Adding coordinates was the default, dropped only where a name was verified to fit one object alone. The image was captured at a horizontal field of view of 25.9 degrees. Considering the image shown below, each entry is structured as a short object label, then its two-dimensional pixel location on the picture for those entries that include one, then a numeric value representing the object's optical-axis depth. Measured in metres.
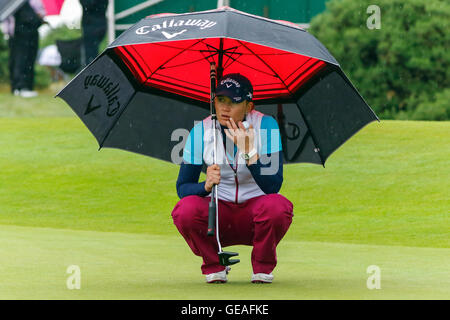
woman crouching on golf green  6.00
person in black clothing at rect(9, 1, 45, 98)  21.48
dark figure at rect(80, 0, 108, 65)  19.92
